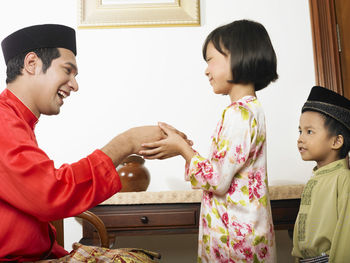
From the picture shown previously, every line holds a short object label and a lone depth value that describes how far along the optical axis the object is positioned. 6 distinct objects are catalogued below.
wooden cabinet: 2.23
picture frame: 2.85
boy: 1.61
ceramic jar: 2.32
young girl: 1.31
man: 0.98
